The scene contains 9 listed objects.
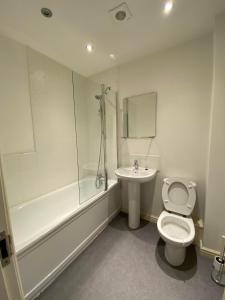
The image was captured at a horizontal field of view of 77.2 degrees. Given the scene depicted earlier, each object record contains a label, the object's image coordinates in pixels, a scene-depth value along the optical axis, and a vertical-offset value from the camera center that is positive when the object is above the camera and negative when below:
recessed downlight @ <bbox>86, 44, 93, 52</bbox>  1.83 +1.15
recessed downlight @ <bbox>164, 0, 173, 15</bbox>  1.26 +1.17
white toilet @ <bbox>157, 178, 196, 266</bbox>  1.48 -1.03
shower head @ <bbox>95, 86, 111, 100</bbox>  2.37 +0.71
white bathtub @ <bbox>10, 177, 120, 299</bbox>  1.23 -1.08
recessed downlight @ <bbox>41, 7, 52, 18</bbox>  1.30 +1.15
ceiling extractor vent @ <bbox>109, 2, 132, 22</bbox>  1.30 +1.16
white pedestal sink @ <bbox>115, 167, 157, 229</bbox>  2.05 -0.92
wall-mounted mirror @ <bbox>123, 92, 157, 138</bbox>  2.13 +0.28
